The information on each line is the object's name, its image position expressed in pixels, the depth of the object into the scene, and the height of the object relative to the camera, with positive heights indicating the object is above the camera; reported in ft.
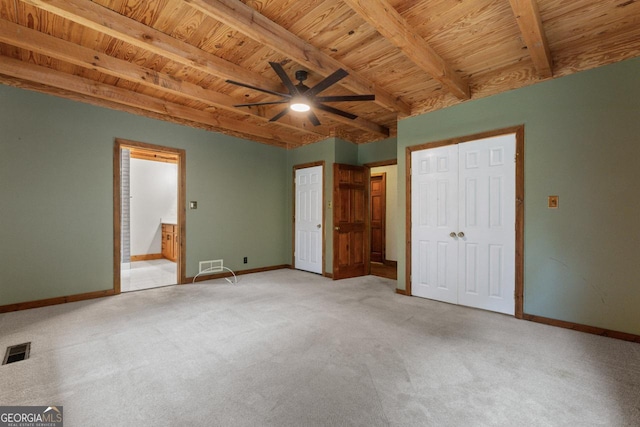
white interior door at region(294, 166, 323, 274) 18.21 -0.52
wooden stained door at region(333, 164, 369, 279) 17.02 -0.57
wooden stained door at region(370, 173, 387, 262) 23.38 -0.23
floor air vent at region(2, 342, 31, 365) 7.18 -3.80
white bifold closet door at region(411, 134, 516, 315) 10.80 -0.46
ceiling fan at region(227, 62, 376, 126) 8.52 +4.08
